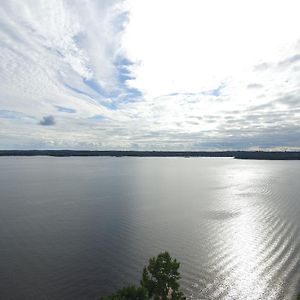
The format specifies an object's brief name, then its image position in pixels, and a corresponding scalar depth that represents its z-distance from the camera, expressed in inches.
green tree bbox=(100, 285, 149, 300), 978.7
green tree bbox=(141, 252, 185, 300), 1124.5
